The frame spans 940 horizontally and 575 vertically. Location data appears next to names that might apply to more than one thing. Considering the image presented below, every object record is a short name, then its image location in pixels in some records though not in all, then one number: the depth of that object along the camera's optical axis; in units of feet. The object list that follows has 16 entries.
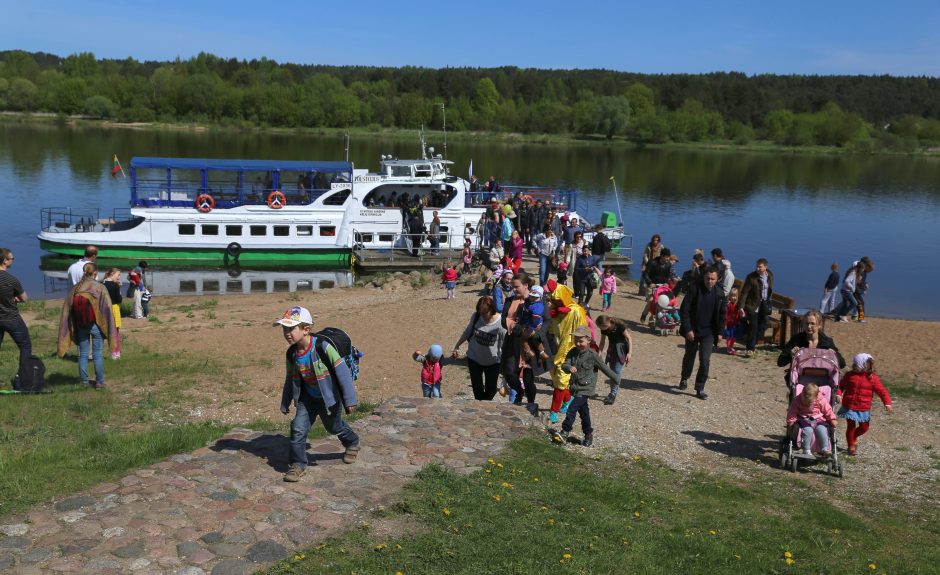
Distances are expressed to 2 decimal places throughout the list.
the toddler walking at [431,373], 39.67
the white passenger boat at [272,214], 107.34
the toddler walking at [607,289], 70.54
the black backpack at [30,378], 40.96
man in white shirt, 53.31
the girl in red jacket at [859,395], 37.65
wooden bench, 60.34
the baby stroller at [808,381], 35.53
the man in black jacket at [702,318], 45.03
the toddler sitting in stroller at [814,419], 35.22
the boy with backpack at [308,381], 26.58
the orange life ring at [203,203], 107.76
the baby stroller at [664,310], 63.26
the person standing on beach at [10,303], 38.73
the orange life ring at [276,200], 108.88
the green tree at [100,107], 407.03
